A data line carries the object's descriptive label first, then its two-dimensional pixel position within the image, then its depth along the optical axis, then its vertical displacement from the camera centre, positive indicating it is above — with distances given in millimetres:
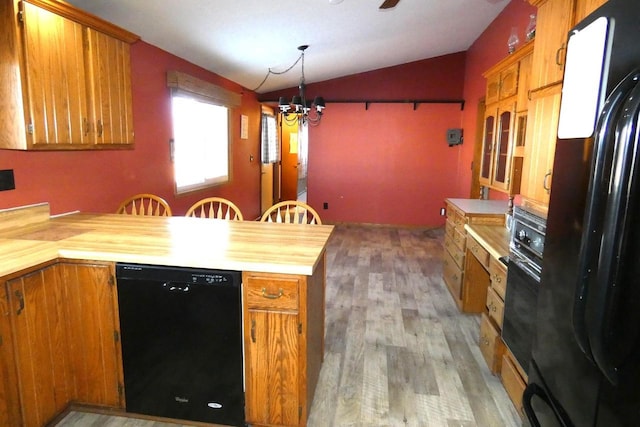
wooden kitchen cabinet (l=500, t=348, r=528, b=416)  1959 -1131
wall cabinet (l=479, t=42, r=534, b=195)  2937 +339
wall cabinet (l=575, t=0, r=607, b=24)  1455 +576
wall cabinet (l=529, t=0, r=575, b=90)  1748 +557
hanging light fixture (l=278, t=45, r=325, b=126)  4273 +539
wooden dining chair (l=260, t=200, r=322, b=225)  2691 -408
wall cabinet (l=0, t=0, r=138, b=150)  1883 +380
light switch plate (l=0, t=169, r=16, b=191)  2219 -176
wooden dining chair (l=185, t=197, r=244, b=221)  2879 -425
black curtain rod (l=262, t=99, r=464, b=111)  6414 +877
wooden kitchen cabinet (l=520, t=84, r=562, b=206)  1840 +65
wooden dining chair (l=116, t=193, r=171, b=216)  2932 -396
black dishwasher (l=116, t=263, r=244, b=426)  1746 -858
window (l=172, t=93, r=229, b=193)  4298 +111
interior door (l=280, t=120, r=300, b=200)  8688 -166
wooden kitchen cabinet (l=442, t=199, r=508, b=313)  3107 -815
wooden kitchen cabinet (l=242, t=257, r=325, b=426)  1698 -840
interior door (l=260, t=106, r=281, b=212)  6980 -137
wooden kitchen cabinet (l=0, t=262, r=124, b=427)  1645 -856
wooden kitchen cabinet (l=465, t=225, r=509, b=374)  2273 -758
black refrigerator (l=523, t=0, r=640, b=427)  738 -168
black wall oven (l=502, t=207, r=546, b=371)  1758 -576
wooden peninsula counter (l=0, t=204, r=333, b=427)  1674 -726
